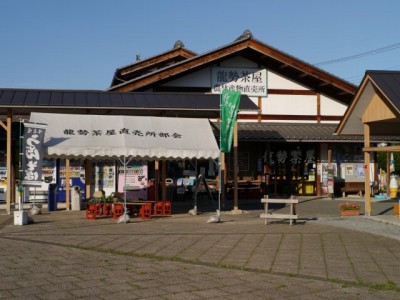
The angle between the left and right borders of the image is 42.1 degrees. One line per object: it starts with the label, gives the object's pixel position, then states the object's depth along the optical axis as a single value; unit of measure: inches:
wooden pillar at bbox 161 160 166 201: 680.4
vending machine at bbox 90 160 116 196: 775.1
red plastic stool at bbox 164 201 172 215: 626.8
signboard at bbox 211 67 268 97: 904.9
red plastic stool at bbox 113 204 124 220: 585.6
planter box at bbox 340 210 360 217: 604.4
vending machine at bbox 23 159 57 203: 755.4
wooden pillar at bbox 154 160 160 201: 743.7
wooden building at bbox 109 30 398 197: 887.7
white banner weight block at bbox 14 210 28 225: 514.3
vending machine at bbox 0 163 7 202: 751.7
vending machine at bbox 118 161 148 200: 785.6
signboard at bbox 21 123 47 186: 531.5
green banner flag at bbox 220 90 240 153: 589.3
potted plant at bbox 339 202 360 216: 604.9
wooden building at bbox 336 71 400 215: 507.8
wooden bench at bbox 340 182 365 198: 933.2
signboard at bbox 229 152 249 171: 912.9
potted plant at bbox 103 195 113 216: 600.7
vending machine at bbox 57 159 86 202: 752.3
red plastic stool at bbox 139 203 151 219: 589.3
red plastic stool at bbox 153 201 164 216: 621.3
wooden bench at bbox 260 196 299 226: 519.8
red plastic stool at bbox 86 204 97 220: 585.3
